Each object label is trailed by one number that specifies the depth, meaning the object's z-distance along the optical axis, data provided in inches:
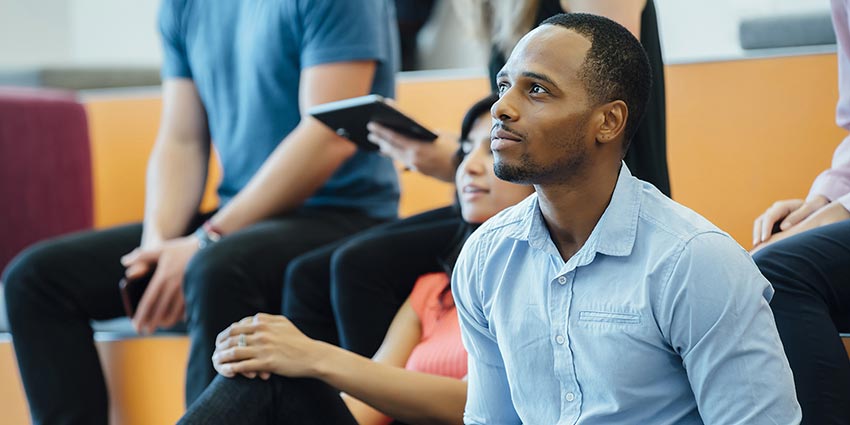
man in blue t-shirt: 209.8
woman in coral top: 177.0
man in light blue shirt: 154.4
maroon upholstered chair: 274.0
